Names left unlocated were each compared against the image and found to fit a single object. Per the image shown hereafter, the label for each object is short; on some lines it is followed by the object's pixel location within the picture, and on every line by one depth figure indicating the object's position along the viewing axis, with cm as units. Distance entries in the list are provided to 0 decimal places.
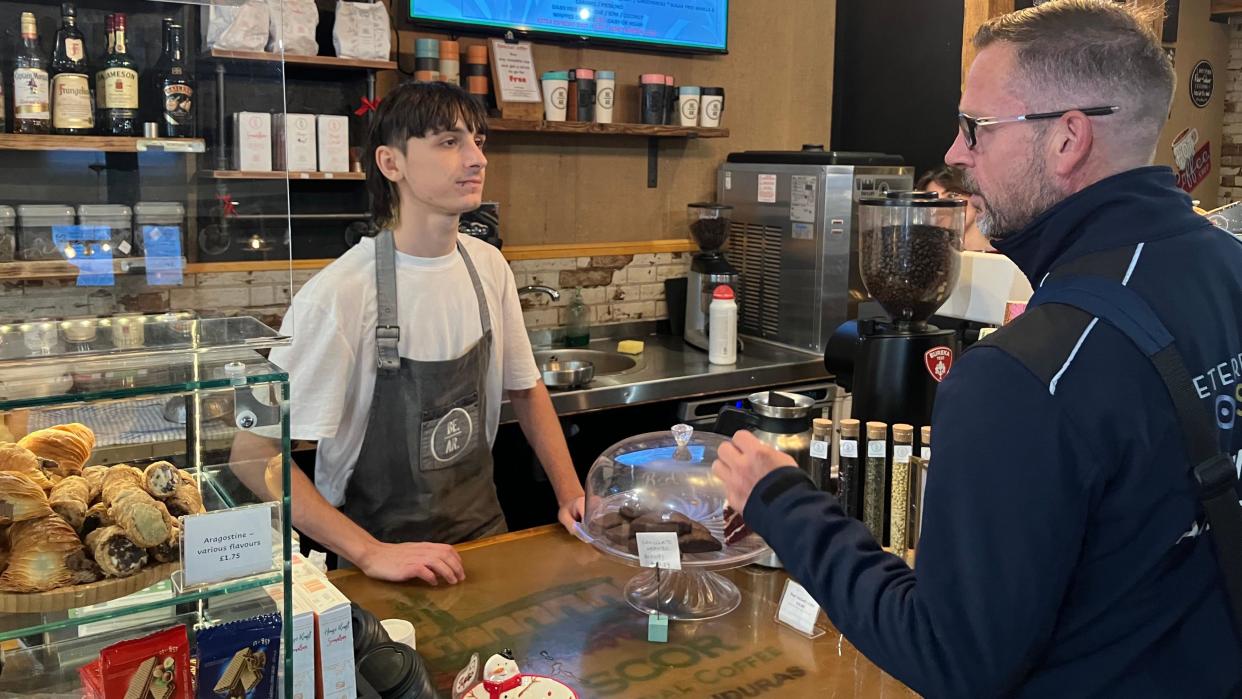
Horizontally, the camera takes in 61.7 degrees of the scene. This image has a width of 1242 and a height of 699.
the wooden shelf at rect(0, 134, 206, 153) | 142
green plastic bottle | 455
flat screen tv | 404
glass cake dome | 190
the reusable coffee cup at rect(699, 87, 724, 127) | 462
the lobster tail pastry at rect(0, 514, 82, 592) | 111
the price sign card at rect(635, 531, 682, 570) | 186
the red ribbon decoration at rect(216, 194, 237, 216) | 143
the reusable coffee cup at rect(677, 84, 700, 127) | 457
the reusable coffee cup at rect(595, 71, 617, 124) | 438
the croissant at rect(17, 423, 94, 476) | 125
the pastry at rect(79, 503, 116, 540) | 117
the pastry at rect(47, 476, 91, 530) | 116
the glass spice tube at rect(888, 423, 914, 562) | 203
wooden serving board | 111
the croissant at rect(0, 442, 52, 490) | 116
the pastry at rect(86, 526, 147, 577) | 115
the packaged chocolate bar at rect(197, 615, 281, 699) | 121
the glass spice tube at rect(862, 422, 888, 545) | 205
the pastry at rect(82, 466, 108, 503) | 122
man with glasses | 114
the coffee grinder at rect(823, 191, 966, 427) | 239
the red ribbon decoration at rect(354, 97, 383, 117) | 372
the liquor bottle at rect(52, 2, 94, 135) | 169
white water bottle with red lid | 428
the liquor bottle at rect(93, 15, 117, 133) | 140
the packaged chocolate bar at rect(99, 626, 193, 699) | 115
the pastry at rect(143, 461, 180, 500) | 123
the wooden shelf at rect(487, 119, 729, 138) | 411
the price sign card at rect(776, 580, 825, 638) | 188
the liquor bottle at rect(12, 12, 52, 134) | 161
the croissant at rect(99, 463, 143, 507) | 121
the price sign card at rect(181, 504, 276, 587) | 118
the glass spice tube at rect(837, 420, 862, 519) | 206
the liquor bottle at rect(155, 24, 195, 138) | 139
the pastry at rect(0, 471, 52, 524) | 113
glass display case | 115
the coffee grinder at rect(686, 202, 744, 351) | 462
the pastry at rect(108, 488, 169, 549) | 117
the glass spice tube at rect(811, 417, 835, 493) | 209
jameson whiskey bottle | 147
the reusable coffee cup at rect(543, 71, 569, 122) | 423
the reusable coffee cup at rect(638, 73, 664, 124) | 452
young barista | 246
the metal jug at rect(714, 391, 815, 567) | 215
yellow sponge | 444
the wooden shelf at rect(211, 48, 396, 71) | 353
